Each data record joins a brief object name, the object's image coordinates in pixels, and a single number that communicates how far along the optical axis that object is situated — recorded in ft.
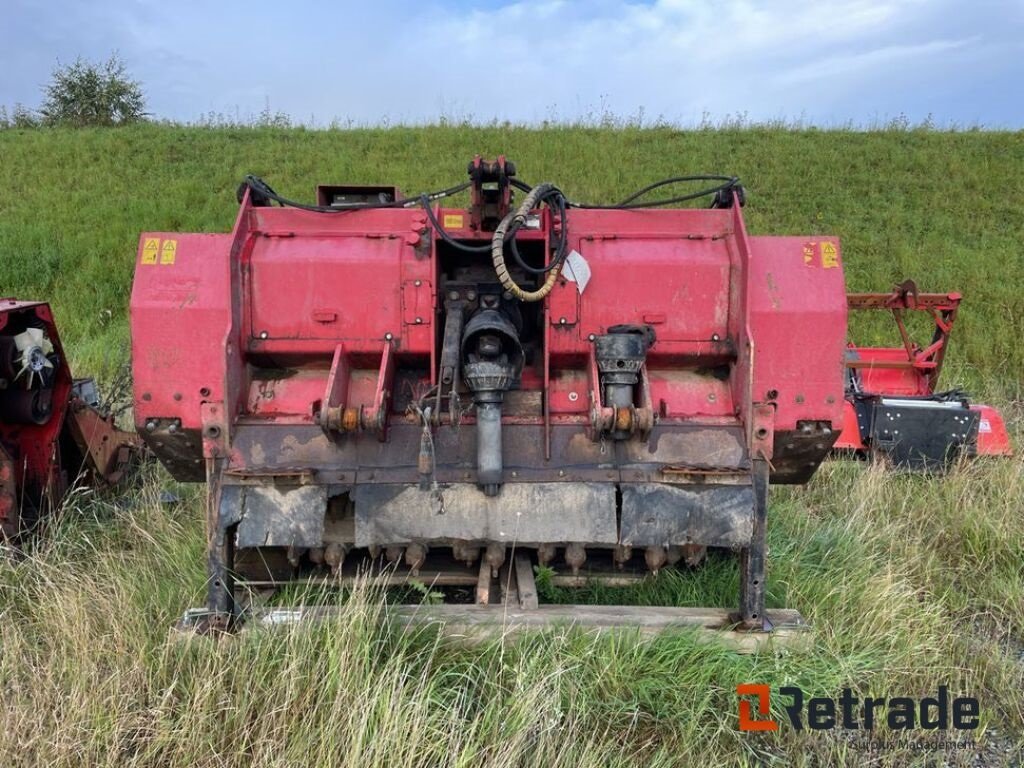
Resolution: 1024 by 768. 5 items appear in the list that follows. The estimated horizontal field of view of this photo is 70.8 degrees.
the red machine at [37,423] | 11.41
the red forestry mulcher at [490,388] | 8.46
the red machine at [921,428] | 16.65
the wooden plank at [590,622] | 8.09
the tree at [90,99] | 57.26
